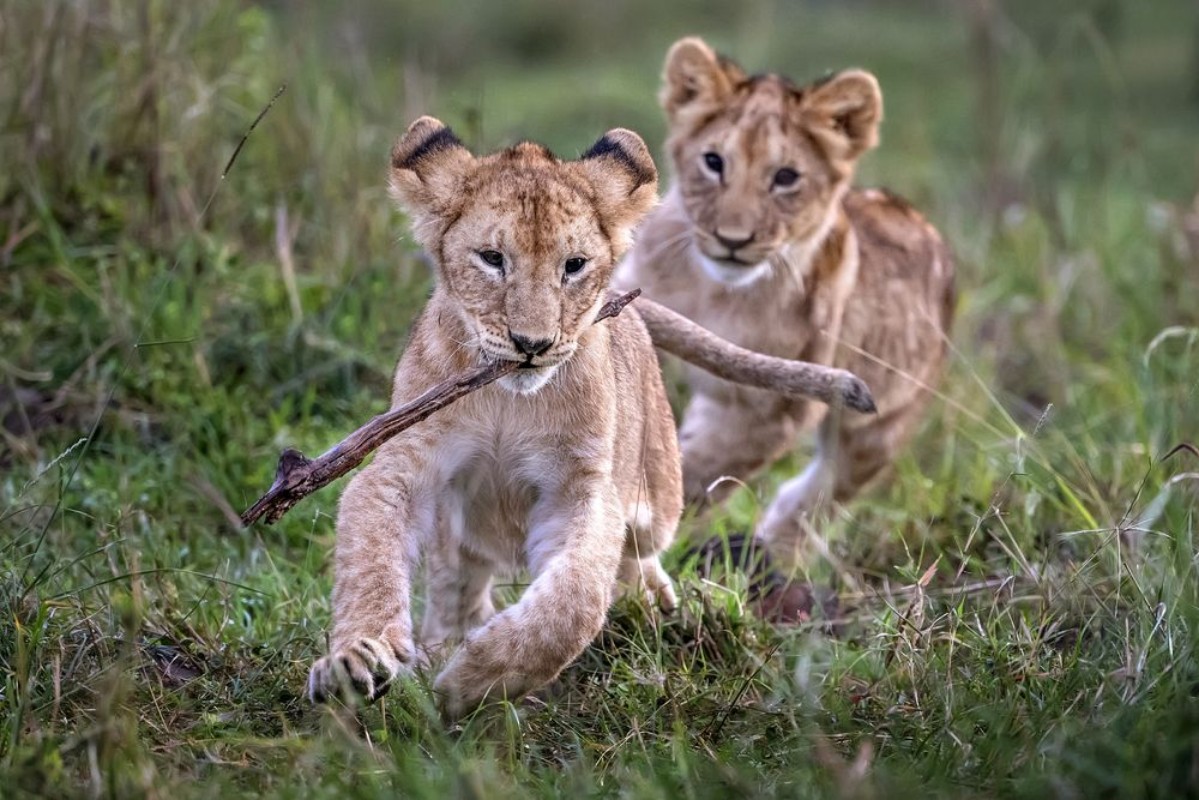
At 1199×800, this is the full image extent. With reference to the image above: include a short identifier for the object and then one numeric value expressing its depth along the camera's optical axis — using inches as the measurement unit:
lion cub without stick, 470.9
